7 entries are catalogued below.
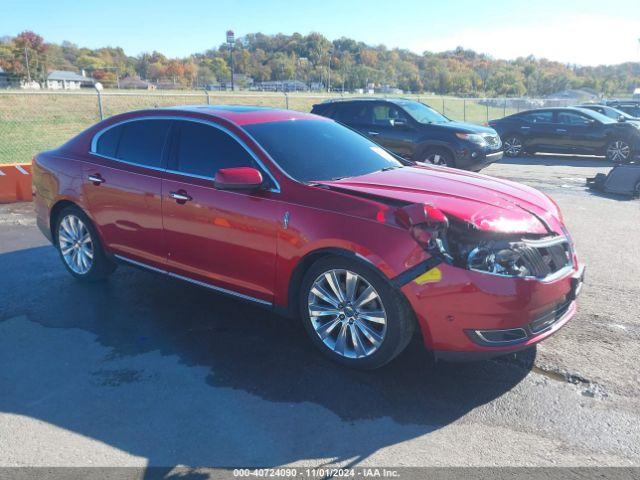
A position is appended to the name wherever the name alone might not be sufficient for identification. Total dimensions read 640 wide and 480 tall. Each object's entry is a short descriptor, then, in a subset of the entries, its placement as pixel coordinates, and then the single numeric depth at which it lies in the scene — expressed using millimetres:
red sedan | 3301
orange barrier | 9242
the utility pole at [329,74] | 104556
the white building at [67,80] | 92312
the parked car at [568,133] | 14750
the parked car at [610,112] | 18456
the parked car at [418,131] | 11531
